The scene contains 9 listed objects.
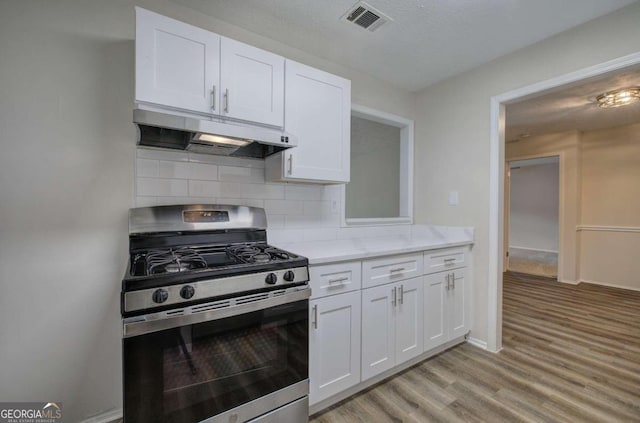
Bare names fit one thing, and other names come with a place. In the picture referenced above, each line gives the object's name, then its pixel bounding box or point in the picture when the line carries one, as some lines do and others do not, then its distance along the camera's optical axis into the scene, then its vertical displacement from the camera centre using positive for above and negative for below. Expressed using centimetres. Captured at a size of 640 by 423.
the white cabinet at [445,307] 224 -82
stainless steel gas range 109 -52
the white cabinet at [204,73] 142 +76
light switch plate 276 +11
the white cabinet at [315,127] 189 +58
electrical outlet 247 +2
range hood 136 +40
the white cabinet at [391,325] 188 -83
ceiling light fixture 296 +123
